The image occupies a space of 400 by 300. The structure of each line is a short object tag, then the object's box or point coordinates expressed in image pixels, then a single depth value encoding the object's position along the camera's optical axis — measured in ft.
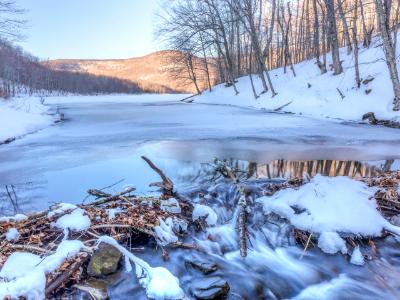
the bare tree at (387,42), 38.85
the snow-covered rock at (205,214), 13.55
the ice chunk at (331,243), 11.88
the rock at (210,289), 9.33
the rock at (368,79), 52.80
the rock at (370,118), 44.48
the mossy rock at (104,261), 9.75
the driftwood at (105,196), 14.11
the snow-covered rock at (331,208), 12.41
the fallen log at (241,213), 12.13
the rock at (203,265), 10.63
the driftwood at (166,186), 15.79
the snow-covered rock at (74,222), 11.50
